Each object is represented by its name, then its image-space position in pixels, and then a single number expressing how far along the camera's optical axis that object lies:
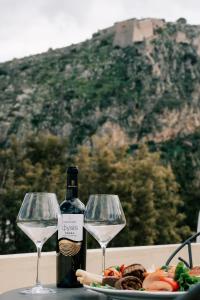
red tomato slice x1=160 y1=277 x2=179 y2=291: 1.10
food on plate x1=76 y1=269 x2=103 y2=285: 1.22
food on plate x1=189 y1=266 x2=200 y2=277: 1.17
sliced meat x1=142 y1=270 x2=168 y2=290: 1.12
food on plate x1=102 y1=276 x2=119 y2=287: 1.18
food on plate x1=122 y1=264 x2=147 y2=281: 1.17
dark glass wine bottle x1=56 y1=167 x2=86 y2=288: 1.38
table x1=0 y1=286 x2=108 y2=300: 1.28
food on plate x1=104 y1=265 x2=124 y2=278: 1.23
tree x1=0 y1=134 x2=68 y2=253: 21.11
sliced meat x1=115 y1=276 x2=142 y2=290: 1.14
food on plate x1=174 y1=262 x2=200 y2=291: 1.11
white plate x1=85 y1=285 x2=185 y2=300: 1.07
